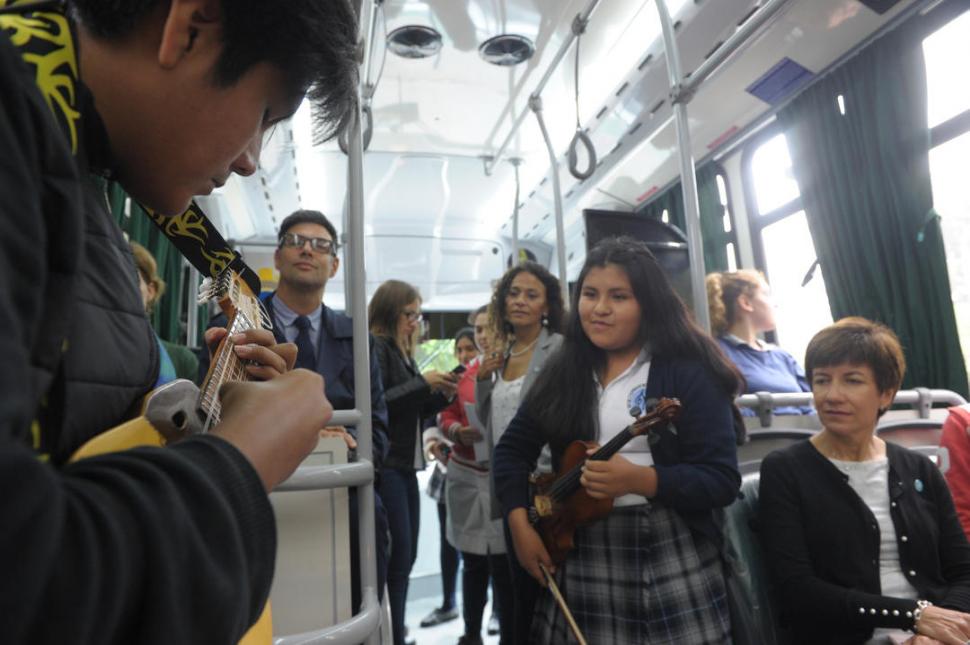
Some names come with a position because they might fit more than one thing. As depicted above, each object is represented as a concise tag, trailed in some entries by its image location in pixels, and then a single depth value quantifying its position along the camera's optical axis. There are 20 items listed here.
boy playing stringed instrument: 0.29
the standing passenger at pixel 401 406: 2.52
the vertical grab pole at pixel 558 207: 2.99
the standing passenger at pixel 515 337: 2.52
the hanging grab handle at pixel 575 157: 2.36
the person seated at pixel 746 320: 2.95
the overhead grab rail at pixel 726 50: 1.60
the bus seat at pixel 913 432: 2.24
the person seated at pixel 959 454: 1.96
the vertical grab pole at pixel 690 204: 2.05
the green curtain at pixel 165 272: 4.23
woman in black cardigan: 1.48
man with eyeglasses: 1.94
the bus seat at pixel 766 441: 2.05
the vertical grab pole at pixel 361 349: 1.22
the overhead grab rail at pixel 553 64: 2.53
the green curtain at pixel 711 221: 5.00
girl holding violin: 1.44
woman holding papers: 2.73
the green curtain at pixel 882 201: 3.34
